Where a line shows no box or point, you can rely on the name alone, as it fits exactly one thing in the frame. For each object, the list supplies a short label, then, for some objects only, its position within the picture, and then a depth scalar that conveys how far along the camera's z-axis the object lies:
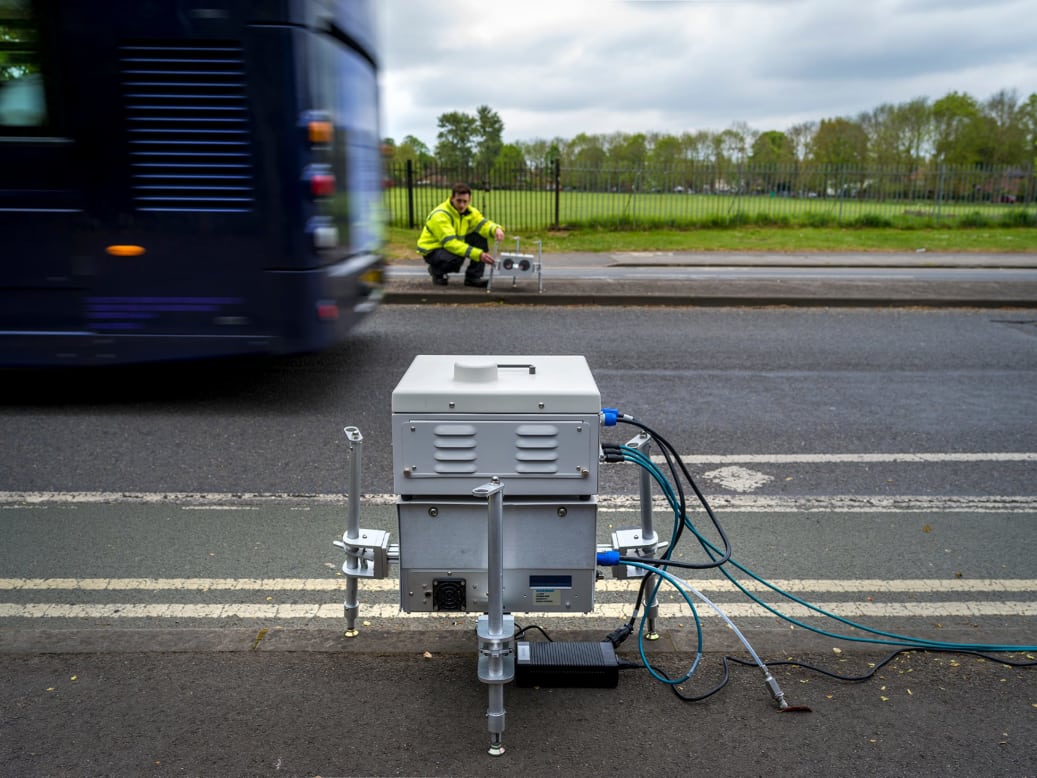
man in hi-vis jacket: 12.69
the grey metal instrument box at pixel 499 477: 2.82
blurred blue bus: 6.30
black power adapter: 3.14
